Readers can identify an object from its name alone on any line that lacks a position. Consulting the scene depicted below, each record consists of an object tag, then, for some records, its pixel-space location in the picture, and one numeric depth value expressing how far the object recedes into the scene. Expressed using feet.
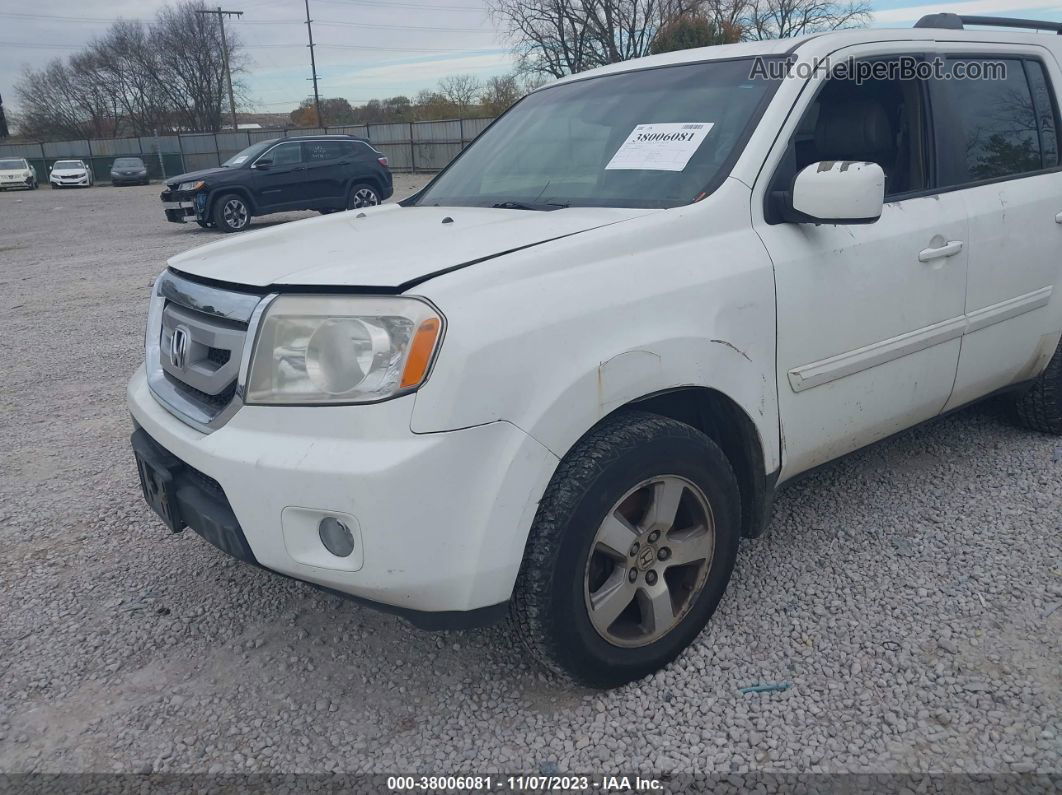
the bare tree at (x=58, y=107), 193.98
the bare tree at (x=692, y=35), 90.07
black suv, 48.37
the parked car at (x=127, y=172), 117.08
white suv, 6.44
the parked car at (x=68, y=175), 116.88
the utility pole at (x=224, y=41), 184.17
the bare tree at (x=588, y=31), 120.78
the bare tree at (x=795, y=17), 126.62
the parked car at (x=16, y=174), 114.11
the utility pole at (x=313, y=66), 184.48
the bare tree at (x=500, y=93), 133.69
